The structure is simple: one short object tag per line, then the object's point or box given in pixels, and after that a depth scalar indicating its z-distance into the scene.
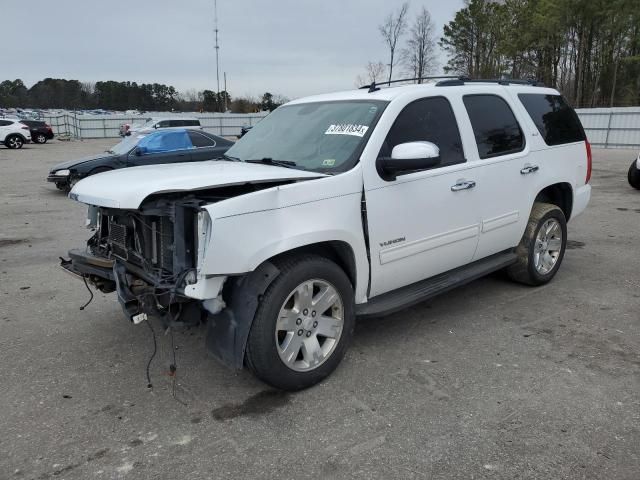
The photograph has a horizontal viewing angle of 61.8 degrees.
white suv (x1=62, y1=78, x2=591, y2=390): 3.08
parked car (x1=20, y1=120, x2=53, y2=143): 33.28
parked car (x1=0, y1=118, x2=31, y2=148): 28.61
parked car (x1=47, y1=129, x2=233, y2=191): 11.55
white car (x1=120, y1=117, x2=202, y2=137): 25.46
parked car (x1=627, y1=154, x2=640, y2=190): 12.15
